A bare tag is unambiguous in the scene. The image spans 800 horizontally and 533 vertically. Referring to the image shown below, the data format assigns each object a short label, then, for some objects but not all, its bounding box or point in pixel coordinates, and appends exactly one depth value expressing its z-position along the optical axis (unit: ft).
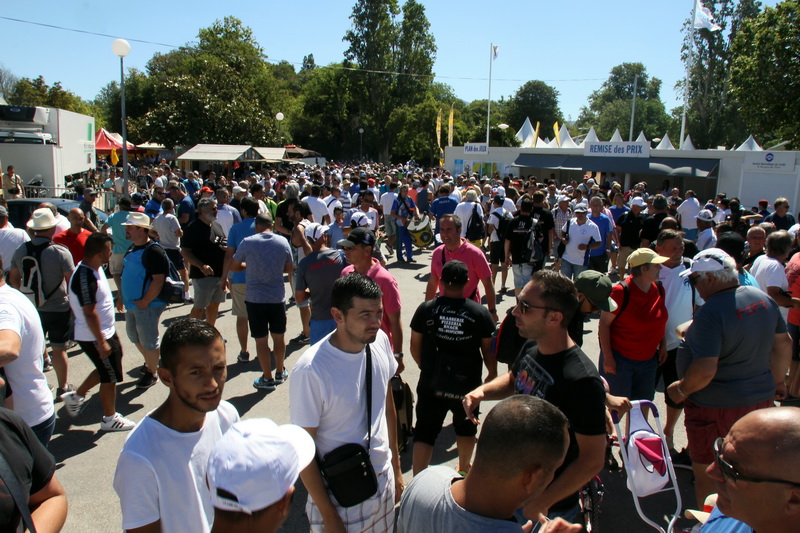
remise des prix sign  87.81
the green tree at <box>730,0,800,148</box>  73.26
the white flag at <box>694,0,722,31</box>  88.28
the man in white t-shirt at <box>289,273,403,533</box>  8.39
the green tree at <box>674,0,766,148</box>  142.20
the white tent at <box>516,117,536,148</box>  110.63
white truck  65.98
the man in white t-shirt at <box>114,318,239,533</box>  6.48
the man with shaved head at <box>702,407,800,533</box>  5.19
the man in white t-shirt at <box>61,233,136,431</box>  15.21
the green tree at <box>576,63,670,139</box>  280.51
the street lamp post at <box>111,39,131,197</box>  42.75
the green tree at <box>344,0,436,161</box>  170.60
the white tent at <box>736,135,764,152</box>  85.12
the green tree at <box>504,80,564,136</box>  238.89
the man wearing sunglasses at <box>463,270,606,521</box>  8.00
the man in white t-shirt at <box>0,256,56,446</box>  9.55
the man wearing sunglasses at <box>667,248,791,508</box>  11.32
